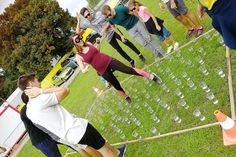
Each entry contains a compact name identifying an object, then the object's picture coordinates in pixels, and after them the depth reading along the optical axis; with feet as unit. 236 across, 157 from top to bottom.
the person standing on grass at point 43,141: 10.53
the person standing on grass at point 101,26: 16.43
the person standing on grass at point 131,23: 15.23
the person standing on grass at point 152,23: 15.23
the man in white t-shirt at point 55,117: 9.27
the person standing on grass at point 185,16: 14.98
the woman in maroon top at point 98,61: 13.25
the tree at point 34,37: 41.67
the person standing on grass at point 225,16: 7.16
